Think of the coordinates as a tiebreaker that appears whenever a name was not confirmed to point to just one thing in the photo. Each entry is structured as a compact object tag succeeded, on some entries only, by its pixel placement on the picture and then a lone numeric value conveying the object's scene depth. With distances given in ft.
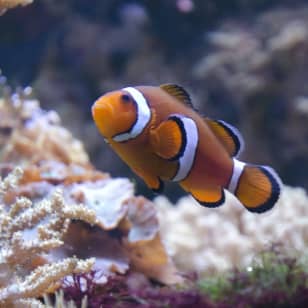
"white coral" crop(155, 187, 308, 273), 2.49
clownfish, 1.58
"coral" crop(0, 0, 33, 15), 1.77
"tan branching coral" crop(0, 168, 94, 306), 1.64
